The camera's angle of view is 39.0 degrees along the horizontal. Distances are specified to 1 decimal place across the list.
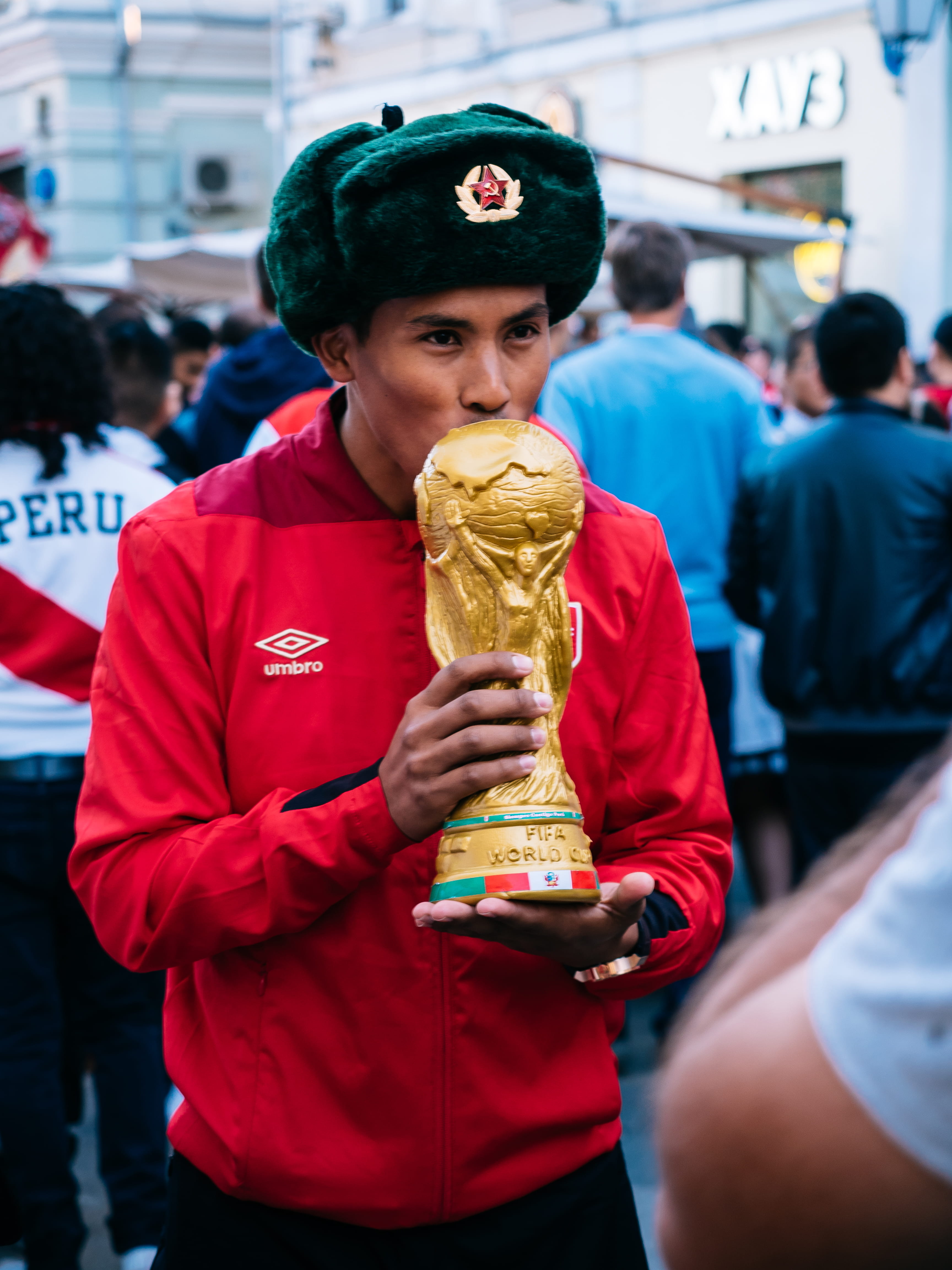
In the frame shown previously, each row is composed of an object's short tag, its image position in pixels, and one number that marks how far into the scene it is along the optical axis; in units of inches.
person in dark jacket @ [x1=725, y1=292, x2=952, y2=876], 147.1
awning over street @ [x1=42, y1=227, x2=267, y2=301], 404.2
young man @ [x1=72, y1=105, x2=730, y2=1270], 54.8
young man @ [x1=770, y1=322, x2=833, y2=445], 234.1
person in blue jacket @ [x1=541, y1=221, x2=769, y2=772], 164.7
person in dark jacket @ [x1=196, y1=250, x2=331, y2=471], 180.5
